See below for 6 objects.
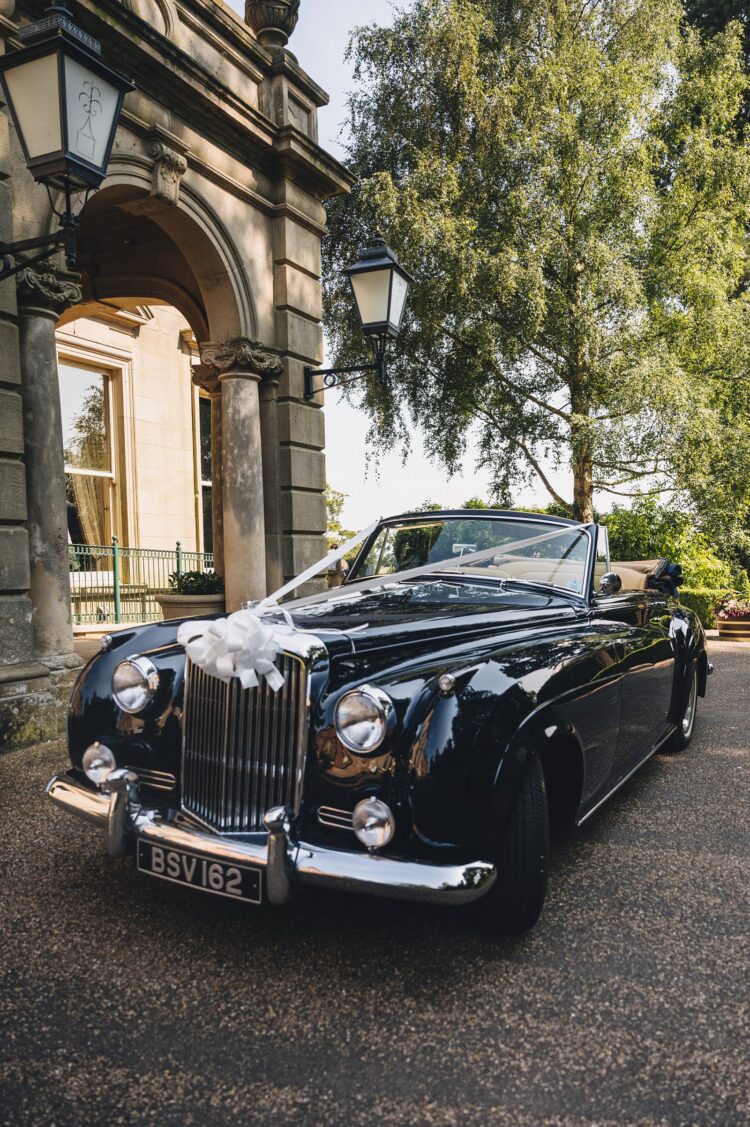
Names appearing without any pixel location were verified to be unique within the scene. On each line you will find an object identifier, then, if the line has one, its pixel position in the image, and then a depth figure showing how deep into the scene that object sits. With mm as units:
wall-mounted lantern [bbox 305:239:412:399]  7004
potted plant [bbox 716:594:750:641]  11992
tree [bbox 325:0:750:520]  14258
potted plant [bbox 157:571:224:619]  7992
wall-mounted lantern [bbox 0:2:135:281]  4148
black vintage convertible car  2215
